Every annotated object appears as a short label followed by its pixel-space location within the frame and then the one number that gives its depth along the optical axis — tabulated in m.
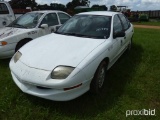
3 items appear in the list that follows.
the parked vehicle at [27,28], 3.41
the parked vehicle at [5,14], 4.82
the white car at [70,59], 1.99
